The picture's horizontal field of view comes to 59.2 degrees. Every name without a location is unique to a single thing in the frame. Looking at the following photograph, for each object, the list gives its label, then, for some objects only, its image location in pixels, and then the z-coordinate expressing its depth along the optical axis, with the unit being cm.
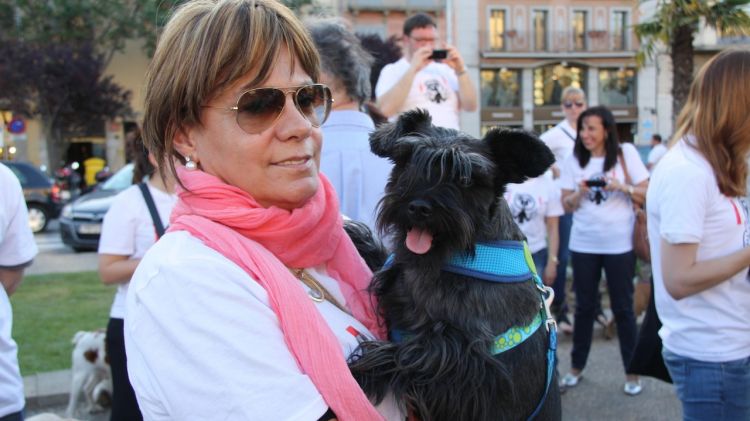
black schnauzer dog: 176
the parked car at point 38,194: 1770
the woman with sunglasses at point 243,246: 140
